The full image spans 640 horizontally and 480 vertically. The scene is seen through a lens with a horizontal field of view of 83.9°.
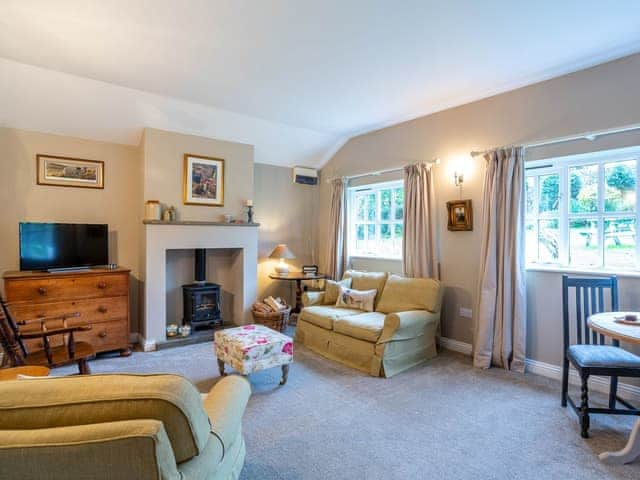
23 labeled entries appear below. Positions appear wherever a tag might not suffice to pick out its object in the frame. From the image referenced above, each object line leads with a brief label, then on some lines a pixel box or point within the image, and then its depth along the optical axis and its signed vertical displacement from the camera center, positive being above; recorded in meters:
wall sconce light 3.94 +0.69
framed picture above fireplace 4.46 +0.76
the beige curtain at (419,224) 4.20 +0.19
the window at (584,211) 3.08 +0.28
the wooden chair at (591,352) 2.29 -0.78
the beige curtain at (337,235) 5.39 +0.07
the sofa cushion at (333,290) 4.50 -0.65
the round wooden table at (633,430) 2.03 -1.10
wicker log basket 4.71 -1.05
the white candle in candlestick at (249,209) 4.91 +0.42
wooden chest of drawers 3.37 -0.61
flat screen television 3.62 -0.07
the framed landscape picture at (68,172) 3.93 +0.77
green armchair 0.97 -0.54
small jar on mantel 4.09 +0.33
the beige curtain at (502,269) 3.41 -0.28
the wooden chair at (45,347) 2.51 -0.82
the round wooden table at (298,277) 5.02 -0.54
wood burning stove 4.55 -0.79
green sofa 3.36 -0.88
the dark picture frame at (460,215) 3.87 +0.27
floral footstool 2.92 -0.94
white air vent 5.73 +1.05
